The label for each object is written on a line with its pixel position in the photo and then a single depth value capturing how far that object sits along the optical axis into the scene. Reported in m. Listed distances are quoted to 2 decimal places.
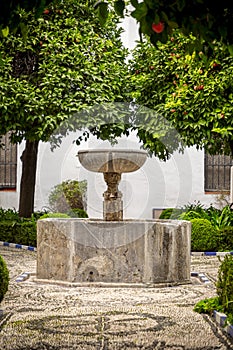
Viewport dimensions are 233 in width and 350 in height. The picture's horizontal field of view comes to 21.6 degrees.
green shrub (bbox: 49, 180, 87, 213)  13.30
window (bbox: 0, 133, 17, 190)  15.11
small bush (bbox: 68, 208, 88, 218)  11.62
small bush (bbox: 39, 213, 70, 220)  10.40
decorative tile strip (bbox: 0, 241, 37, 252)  10.10
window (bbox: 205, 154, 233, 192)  14.59
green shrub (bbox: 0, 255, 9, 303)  5.12
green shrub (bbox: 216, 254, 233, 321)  4.48
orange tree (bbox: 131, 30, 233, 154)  8.77
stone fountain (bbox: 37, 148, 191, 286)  6.40
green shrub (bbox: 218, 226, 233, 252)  9.81
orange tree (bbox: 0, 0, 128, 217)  8.91
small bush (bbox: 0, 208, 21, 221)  11.18
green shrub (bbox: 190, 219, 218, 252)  9.80
